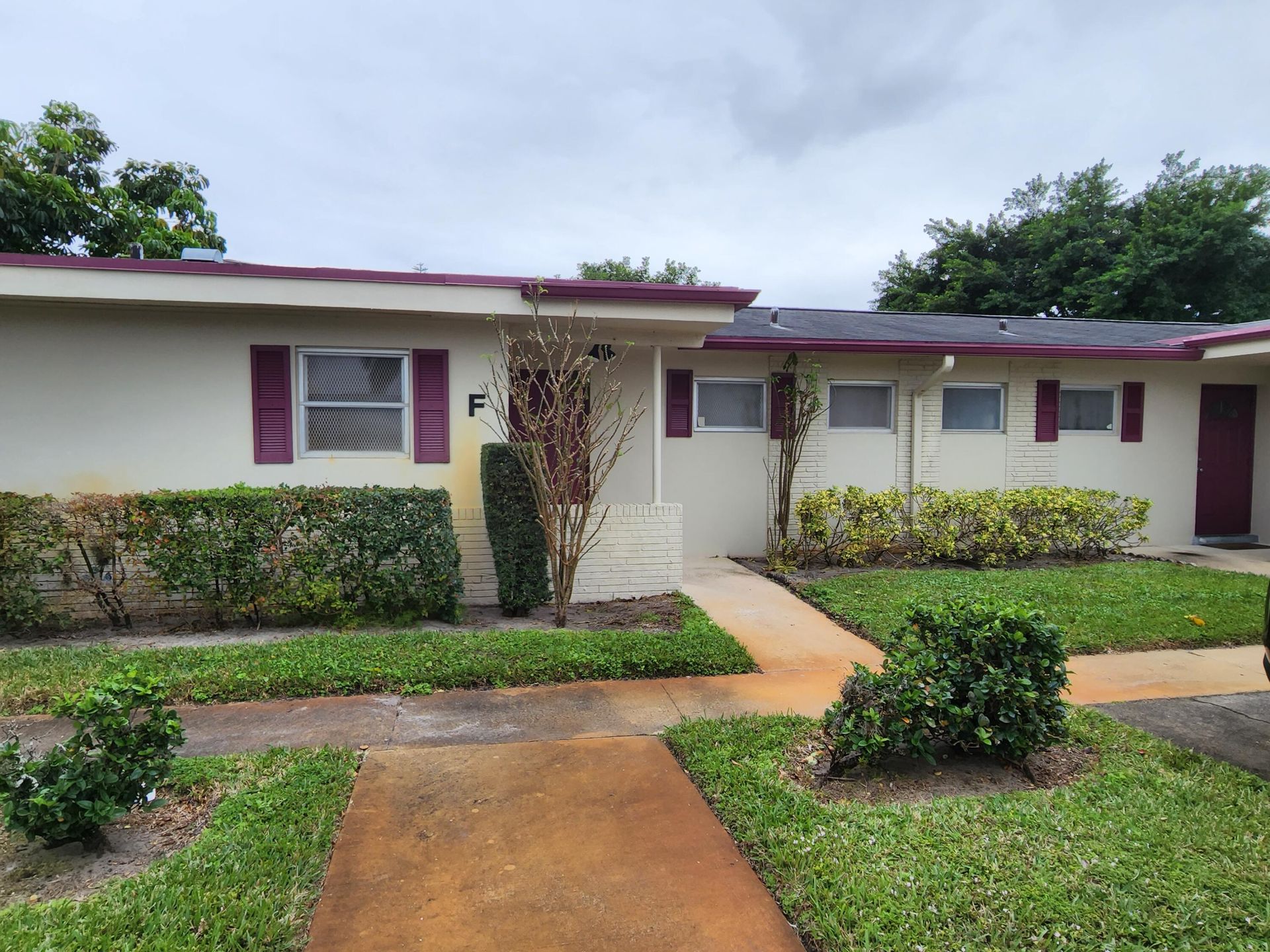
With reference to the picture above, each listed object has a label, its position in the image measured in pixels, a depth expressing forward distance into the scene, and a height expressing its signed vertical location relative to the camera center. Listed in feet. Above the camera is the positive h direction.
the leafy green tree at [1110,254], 69.97 +21.56
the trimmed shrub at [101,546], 17.47 -2.58
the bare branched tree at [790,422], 28.48 +1.00
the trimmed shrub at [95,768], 8.13 -3.92
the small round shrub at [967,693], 10.61 -3.79
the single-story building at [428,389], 19.88 +1.93
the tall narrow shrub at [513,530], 19.39 -2.37
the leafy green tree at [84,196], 41.29 +16.35
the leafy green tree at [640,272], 90.94 +23.23
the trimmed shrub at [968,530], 27.76 -3.34
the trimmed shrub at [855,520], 27.30 -2.89
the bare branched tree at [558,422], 19.30 +0.68
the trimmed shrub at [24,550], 17.11 -2.59
